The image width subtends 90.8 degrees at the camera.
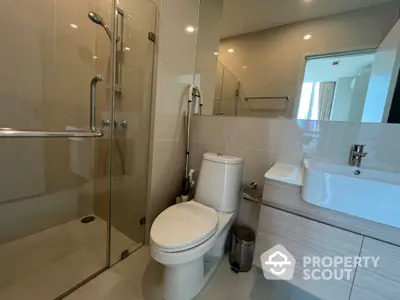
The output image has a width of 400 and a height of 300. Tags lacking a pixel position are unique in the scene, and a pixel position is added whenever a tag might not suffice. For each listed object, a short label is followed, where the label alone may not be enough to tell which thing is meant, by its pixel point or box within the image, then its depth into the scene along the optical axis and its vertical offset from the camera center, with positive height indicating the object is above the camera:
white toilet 0.95 -0.54
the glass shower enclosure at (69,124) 1.33 -0.06
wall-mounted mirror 1.13 +0.53
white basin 0.73 -0.21
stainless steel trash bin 1.37 -0.84
